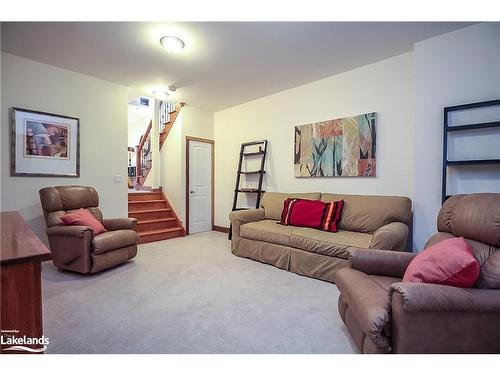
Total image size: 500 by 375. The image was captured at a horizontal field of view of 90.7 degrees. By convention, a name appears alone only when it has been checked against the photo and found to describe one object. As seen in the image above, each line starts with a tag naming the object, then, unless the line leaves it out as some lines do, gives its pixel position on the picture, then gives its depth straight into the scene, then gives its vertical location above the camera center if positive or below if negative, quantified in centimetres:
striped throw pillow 307 -44
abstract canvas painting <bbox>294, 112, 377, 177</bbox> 319 +45
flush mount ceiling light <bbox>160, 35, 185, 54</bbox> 254 +144
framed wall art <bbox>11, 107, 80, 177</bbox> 307 +46
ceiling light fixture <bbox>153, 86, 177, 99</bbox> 402 +147
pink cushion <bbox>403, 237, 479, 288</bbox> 123 -45
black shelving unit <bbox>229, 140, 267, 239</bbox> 439 +16
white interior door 506 -16
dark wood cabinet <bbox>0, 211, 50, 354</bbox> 92 -44
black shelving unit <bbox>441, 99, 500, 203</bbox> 221 +49
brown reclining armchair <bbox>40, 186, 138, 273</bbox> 268 -66
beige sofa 251 -64
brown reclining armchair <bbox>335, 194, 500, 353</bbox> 117 -66
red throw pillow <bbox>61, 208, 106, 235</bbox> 286 -48
